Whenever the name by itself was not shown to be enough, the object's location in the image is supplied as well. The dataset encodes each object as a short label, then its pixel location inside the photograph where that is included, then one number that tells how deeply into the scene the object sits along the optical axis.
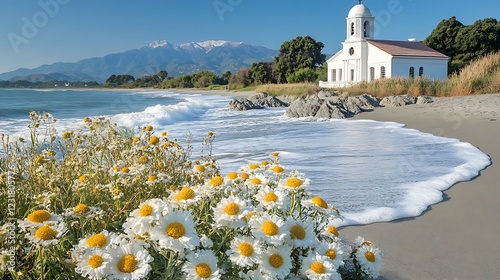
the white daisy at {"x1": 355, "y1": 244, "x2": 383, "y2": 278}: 2.50
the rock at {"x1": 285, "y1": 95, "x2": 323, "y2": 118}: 19.50
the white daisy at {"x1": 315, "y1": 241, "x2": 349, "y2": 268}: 2.28
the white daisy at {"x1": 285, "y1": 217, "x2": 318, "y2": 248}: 2.20
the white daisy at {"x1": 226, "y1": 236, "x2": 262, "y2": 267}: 2.00
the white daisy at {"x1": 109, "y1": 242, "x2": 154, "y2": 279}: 1.72
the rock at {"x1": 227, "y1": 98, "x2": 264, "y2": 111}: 26.64
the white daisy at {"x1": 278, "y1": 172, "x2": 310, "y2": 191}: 2.62
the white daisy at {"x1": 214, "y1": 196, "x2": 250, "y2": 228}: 2.13
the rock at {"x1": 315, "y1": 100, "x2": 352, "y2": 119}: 18.42
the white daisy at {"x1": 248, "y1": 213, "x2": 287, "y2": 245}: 2.05
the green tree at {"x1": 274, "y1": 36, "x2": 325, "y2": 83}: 60.88
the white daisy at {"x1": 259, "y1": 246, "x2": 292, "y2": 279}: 2.04
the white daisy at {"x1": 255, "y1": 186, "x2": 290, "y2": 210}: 2.38
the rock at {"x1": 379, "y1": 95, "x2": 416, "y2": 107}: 20.56
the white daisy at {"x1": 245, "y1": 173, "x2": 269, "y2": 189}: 2.84
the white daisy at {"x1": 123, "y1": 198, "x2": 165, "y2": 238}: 1.90
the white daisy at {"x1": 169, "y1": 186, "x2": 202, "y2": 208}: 2.29
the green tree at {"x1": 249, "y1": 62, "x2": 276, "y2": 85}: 61.81
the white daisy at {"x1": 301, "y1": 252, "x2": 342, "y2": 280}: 2.14
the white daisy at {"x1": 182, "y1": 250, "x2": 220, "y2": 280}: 1.91
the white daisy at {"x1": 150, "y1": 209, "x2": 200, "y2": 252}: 1.82
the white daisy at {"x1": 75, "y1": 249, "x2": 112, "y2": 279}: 1.71
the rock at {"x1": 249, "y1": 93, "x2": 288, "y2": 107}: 29.05
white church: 41.41
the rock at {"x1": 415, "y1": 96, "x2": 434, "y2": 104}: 20.16
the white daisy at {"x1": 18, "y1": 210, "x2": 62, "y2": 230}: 1.96
